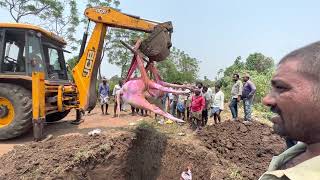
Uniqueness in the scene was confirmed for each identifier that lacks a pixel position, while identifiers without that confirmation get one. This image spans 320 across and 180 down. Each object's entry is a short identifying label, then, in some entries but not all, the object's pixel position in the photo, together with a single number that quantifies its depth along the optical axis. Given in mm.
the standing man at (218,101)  5994
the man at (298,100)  599
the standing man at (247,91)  5220
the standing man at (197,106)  5702
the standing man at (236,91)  5445
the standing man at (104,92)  7432
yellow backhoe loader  4216
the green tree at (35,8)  11823
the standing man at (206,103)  6017
